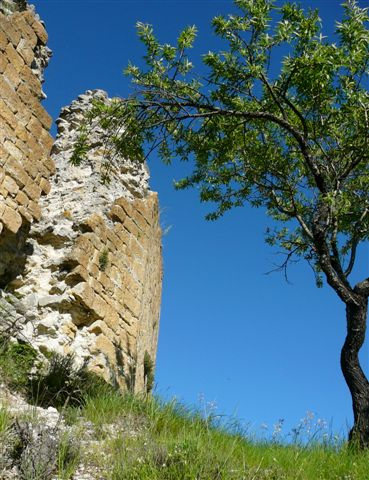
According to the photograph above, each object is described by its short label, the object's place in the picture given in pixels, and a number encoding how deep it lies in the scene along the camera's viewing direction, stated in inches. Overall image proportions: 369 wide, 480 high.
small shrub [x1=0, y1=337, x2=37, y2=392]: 226.7
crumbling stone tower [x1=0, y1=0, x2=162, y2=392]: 263.3
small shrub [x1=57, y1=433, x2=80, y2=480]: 148.6
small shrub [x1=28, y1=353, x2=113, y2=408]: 218.8
